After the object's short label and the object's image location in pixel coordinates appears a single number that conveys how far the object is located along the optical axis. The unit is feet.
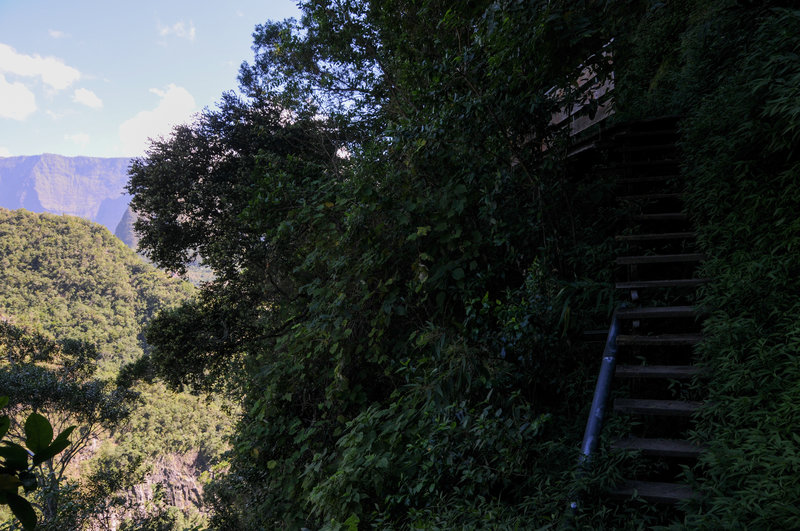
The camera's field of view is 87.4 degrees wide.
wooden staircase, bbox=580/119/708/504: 7.45
